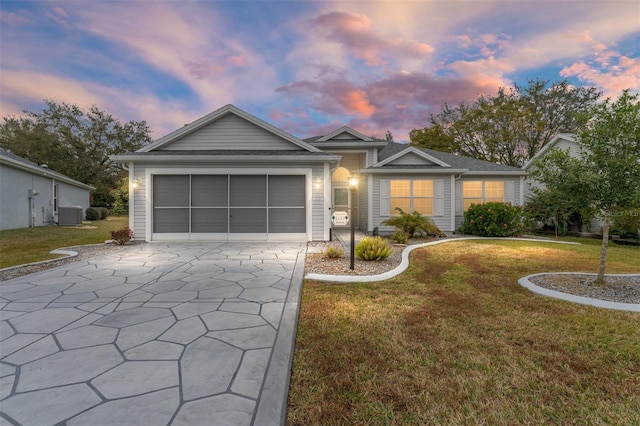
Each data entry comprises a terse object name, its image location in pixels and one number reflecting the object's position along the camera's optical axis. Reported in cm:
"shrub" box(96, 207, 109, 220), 2198
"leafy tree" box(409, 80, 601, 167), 2184
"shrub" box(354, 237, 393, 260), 646
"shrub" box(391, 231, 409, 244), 933
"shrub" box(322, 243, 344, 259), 662
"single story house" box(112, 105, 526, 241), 956
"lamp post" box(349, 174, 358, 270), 562
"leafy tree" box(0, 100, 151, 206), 2756
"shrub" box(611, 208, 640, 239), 980
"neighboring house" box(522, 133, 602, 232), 1303
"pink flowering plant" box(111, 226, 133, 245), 867
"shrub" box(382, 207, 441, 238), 1048
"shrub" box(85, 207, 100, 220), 2103
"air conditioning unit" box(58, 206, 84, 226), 1625
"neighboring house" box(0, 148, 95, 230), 1280
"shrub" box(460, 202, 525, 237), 1082
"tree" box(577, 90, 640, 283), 396
